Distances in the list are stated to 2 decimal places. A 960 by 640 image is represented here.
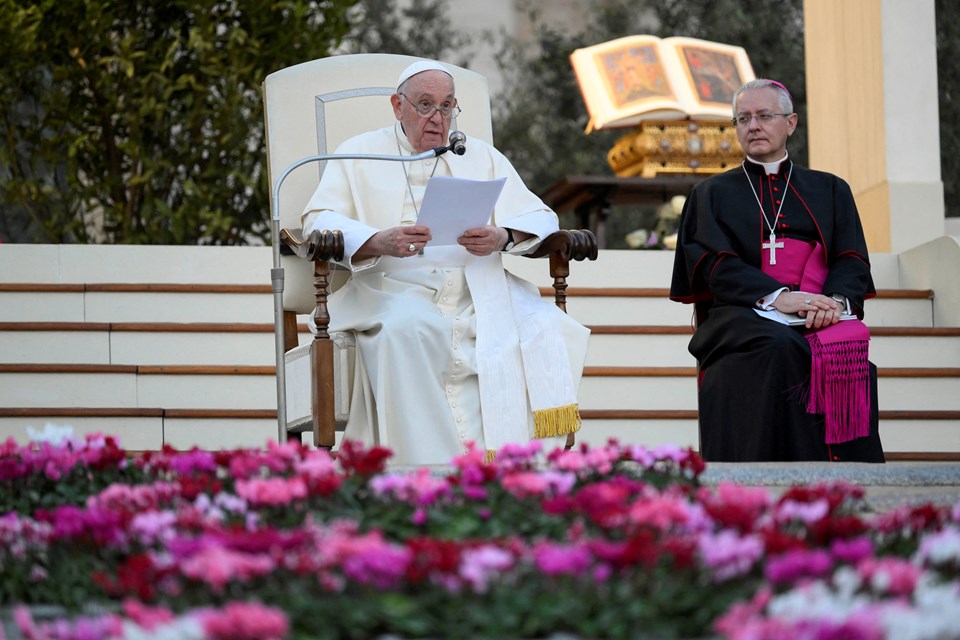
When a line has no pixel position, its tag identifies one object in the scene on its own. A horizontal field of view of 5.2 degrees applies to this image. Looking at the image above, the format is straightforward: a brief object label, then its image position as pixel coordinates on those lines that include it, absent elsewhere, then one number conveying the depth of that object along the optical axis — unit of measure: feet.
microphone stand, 94.49
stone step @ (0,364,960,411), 99.69
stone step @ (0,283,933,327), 100.58
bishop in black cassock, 96.05
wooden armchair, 95.38
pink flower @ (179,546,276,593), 62.71
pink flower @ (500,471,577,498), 86.92
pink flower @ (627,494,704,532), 73.34
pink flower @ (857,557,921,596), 60.55
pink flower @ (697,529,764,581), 64.68
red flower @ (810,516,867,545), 72.77
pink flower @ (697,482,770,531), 72.69
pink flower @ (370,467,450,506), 85.12
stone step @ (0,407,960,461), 99.32
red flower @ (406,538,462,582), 61.90
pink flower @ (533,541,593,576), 63.41
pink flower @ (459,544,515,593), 61.69
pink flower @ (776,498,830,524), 76.49
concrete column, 104.07
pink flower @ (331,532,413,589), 63.08
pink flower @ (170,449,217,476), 90.77
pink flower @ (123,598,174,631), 56.58
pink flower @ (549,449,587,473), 90.81
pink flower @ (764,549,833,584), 63.57
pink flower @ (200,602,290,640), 54.17
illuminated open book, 109.63
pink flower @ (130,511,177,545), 76.70
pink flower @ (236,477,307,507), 82.99
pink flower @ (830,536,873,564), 67.33
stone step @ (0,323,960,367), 100.15
